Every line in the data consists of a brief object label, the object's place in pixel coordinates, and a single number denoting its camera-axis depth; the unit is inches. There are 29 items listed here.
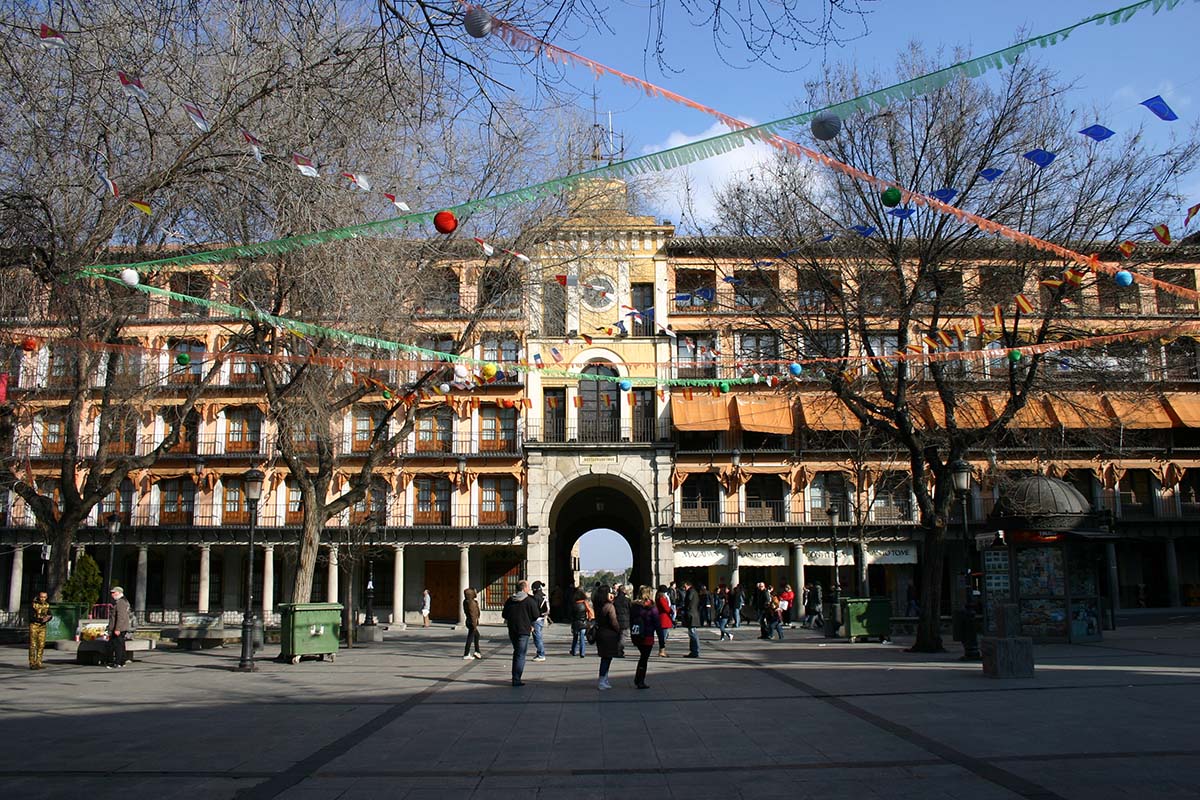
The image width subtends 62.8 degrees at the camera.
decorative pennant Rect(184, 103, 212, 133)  318.3
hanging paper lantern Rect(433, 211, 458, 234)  317.4
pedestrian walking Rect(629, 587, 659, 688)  565.6
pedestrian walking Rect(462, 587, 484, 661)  796.5
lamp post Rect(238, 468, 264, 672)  699.4
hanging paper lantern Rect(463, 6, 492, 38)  241.3
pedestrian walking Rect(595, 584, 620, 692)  549.0
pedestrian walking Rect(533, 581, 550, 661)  749.3
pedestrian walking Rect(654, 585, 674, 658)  786.8
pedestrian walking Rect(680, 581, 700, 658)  810.8
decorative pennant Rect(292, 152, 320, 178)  350.3
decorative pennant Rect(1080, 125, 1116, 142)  358.9
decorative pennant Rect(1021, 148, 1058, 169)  390.3
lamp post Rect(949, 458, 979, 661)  687.7
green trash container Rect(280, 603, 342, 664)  757.9
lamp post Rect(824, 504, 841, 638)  1064.2
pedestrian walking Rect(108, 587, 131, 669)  719.7
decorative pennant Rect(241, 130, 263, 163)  341.8
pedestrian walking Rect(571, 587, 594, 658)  823.6
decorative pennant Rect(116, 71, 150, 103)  300.8
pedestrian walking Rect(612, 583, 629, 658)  902.0
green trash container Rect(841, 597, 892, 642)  959.6
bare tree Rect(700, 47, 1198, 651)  728.3
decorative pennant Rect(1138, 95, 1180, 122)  305.1
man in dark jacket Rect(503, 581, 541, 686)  580.1
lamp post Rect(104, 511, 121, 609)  1168.5
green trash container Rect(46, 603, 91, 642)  908.0
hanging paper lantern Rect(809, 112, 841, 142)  261.9
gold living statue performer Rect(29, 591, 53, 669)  697.0
